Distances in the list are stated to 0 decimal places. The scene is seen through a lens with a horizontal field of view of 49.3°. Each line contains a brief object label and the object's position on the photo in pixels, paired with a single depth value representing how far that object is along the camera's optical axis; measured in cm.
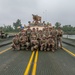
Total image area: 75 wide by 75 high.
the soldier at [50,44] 674
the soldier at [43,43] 682
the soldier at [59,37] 775
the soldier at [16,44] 718
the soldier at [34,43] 689
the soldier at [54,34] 735
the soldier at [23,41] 727
